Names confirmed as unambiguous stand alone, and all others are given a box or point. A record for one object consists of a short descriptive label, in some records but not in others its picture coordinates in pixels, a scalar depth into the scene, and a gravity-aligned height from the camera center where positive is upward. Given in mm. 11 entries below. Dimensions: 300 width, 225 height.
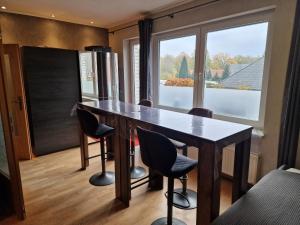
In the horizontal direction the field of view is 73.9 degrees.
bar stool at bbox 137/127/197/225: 1415 -618
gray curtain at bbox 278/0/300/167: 1944 -351
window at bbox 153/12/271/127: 2537 +129
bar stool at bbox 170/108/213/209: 2192 -1389
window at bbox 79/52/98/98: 3797 +31
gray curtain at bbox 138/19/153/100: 3635 +372
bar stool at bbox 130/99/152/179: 2830 -1388
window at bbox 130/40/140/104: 4477 +147
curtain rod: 2746 +997
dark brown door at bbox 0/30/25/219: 1811 -886
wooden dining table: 1289 -485
